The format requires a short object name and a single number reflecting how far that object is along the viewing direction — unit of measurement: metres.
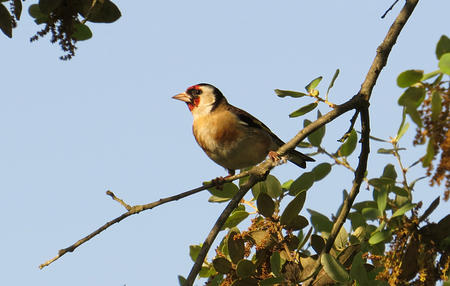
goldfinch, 12.02
